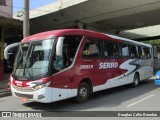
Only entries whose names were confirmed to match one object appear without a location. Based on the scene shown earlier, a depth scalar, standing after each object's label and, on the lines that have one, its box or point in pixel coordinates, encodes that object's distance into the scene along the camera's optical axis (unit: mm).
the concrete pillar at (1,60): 20950
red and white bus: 9531
